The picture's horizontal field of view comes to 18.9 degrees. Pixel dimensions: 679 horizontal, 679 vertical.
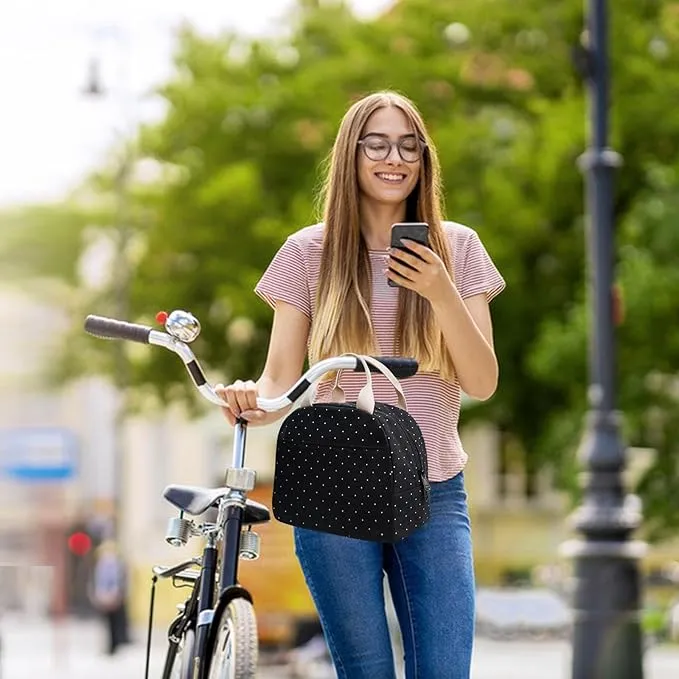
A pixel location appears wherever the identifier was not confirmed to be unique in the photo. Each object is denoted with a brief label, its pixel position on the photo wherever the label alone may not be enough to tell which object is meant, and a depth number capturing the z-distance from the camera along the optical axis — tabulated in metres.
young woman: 4.27
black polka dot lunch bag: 4.08
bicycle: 3.86
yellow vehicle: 18.71
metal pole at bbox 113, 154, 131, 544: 31.80
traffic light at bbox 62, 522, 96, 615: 45.78
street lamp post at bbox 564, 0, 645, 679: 13.77
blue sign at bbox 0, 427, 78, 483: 29.34
